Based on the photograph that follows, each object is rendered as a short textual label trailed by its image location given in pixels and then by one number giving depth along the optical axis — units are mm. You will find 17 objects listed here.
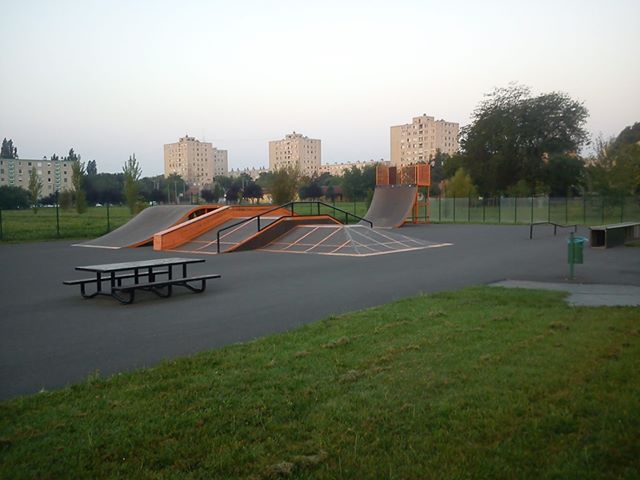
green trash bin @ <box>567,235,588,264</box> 12219
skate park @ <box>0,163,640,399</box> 6848
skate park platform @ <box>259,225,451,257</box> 20453
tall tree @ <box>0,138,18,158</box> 140562
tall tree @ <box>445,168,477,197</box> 51344
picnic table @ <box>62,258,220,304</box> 10506
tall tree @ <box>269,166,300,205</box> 40375
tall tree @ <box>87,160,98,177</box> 146000
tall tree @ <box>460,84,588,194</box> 56156
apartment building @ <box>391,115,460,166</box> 168625
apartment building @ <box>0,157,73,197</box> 114875
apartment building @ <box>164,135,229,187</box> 174625
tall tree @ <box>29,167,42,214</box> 52781
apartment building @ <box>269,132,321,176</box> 186500
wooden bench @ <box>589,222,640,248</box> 20781
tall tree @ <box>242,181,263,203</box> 80656
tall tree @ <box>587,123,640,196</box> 41125
